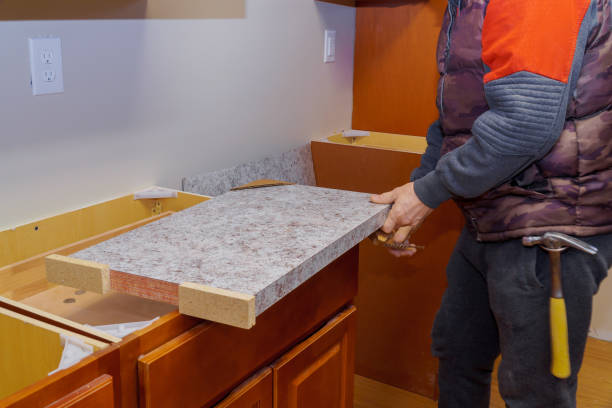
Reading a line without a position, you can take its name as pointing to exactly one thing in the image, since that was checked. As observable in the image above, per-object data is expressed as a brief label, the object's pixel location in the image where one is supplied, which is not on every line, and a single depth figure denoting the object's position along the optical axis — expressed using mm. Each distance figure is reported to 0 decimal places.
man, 1032
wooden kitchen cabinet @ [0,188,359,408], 744
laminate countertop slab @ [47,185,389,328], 828
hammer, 1103
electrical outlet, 1202
